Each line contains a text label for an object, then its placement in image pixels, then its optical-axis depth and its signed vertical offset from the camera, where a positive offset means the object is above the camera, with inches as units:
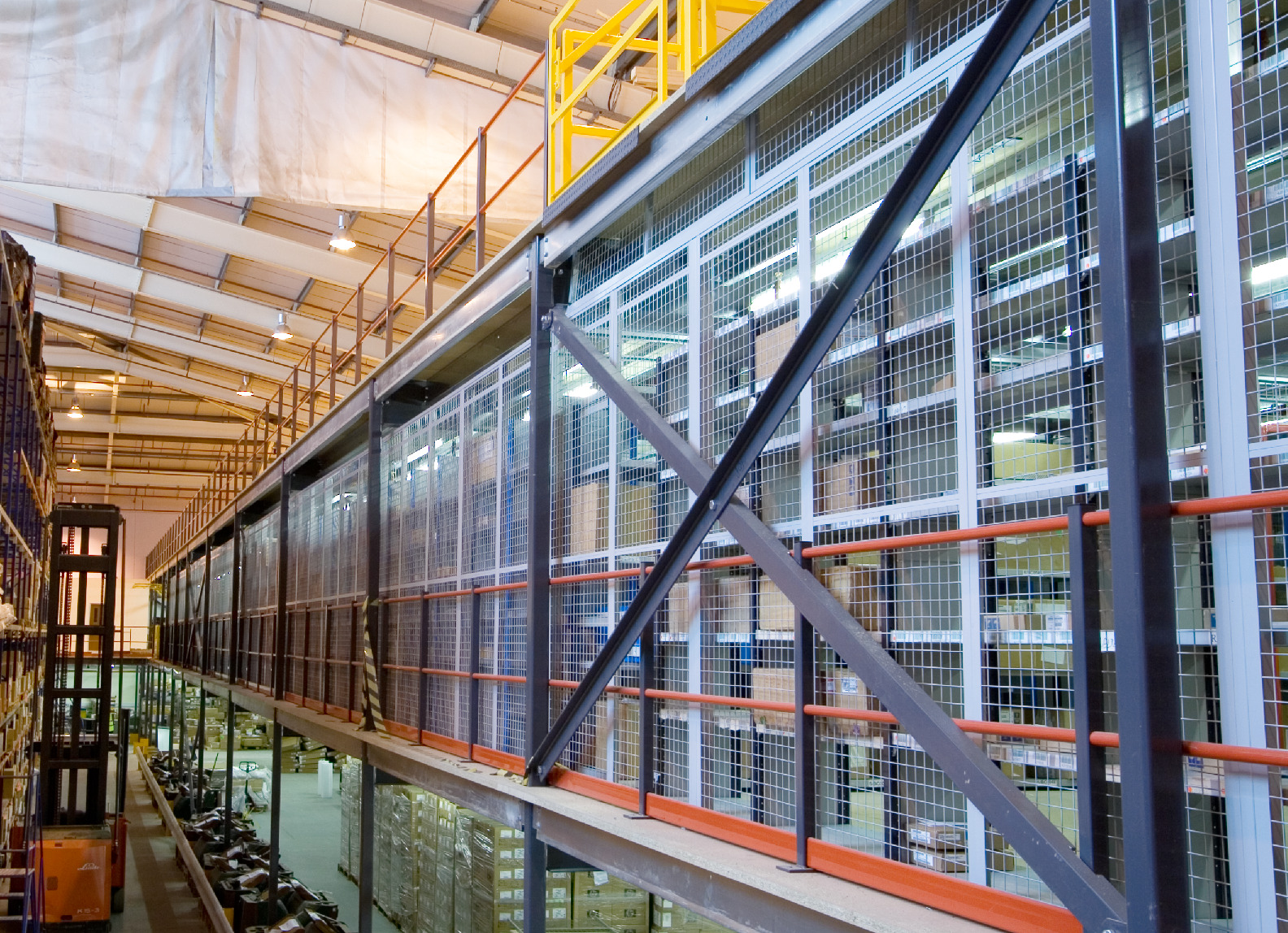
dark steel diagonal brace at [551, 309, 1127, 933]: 119.7 -15.4
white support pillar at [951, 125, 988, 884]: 146.9 +18.1
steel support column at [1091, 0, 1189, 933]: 110.7 +11.7
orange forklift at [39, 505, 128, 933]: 642.8 -106.3
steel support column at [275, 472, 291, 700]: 655.8 -8.1
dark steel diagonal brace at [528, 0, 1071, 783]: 138.7 +42.9
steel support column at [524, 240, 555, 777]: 278.7 +21.1
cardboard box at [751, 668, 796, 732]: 189.3 -14.6
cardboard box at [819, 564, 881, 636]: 167.8 +1.2
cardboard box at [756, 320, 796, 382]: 191.8 +40.7
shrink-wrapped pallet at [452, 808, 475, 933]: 476.7 -109.9
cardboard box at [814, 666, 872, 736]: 170.1 -13.8
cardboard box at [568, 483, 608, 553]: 262.5 +18.0
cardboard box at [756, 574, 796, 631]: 189.3 -1.7
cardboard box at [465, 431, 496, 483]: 341.1 +41.2
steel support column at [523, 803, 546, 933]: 265.0 -60.8
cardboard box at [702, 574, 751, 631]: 202.1 -0.8
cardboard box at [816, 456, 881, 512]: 171.2 +16.5
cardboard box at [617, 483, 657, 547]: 239.0 +17.5
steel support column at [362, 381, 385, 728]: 451.5 +15.3
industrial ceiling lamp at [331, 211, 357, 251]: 645.9 +197.4
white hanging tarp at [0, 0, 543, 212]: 482.9 +209.3
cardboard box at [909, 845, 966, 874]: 148.3 -32.5
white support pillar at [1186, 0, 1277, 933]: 113.3 +14.8
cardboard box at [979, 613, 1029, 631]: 143.7 -2.9
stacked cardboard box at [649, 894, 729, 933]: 414.6 -110.9
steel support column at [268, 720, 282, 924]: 569.0 -110.6
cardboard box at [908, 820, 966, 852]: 149.3 -29.6
